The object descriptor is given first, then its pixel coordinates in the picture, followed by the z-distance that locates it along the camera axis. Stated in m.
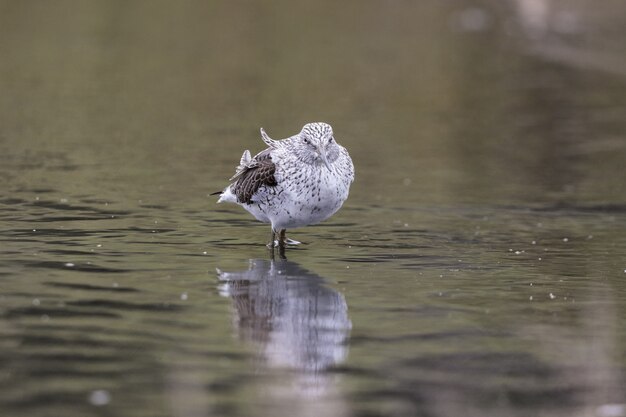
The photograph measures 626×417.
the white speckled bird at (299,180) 25.72
